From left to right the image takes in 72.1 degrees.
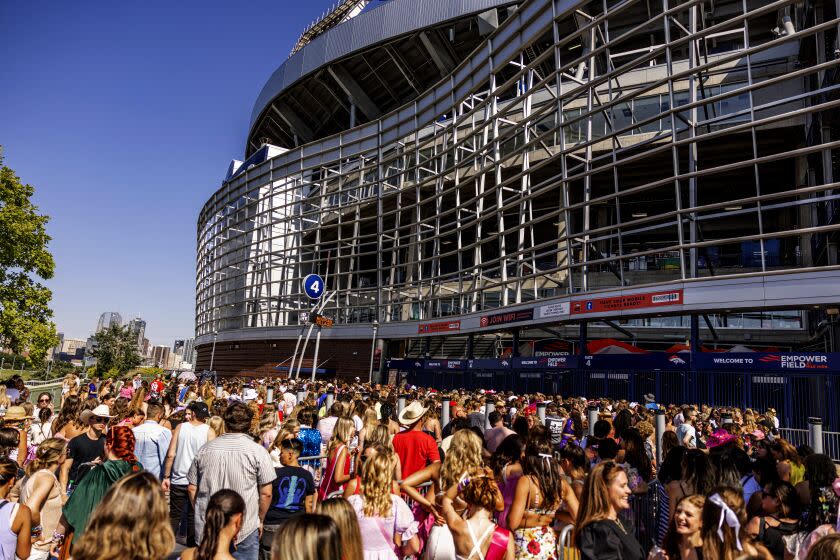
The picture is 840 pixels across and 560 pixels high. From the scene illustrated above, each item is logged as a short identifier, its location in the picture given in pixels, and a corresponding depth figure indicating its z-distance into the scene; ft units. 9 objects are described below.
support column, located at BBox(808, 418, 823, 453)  34.94
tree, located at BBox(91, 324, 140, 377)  180.14
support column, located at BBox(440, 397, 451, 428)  36.76
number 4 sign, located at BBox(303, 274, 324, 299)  107.04
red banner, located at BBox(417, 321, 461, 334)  106.42
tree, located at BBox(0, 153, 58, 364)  79.82
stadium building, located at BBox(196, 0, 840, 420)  71.15
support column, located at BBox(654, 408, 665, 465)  32.99
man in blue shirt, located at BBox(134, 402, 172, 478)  22.49
